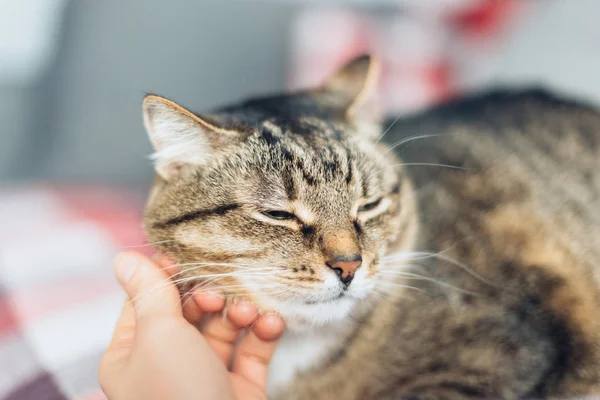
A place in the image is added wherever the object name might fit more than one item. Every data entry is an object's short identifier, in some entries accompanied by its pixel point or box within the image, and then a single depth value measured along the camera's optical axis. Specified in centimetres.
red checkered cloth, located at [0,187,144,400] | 30
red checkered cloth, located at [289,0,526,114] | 54
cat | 26
